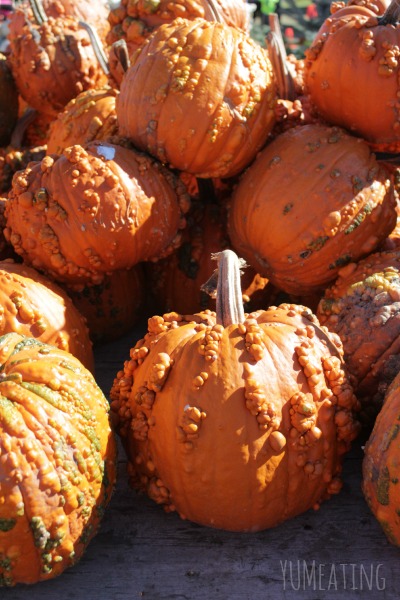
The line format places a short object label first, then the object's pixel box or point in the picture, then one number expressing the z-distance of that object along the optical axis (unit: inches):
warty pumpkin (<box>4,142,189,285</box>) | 81.7
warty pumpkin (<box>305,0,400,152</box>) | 82.4
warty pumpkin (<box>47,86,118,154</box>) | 100.3
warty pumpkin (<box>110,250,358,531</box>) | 64.4
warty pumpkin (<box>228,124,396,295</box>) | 84.3
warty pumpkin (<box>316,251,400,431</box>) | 76.5
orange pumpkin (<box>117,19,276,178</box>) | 82.9
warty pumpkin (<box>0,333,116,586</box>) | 58.7
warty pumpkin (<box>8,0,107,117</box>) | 119.3
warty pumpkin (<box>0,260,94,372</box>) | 77.7
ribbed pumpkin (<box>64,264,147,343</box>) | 100.1
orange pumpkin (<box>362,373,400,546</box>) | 62.4
